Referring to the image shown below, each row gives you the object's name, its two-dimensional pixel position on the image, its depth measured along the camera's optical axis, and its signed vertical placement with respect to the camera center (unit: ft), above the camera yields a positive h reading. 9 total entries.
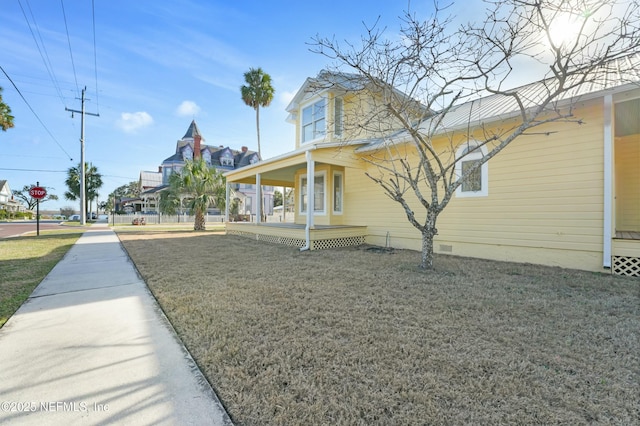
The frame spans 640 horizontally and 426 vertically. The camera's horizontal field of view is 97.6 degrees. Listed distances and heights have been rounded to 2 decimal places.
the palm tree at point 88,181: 122.93 +12.53
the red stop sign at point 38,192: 47.39 +2.91
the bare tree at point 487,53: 15.64 +10.37
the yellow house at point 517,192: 18.58 +1.39
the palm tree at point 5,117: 42.60 +14.24
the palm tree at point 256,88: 71.20 +30.83
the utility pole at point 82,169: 73.04 +10.34
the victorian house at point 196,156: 106.11 +18.15
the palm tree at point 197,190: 54.03 +3.76
